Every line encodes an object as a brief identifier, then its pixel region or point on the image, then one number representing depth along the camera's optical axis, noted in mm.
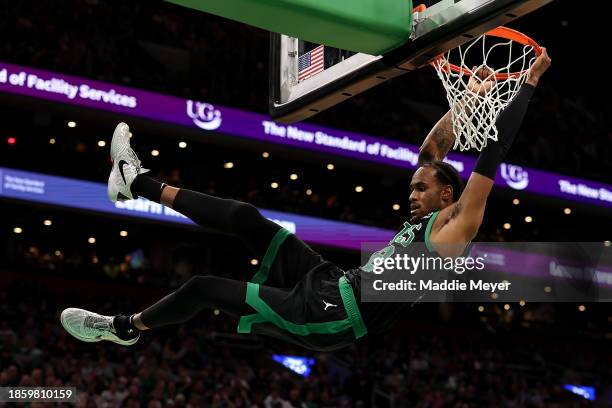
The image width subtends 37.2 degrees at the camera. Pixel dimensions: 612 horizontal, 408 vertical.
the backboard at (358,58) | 5500
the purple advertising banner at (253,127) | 17125
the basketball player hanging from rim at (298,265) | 5336
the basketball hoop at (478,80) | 6227
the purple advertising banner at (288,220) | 18000
